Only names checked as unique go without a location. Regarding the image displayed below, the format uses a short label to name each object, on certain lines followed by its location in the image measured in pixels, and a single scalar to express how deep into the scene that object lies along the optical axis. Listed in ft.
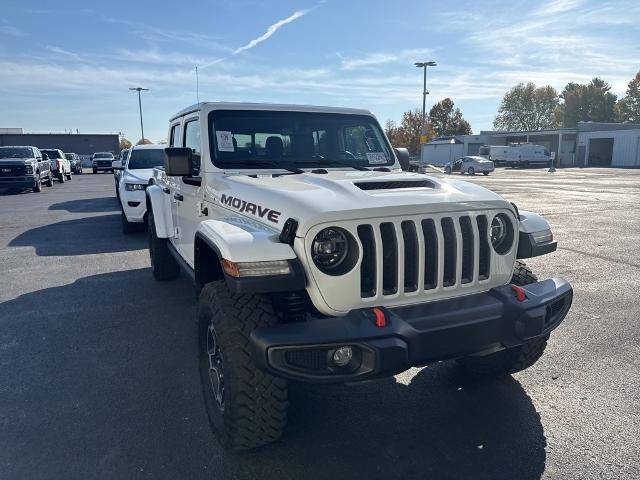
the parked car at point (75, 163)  121.39
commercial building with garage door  148.25
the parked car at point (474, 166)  114.73
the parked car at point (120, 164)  36.61
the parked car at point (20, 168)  59.68
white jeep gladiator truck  7.45
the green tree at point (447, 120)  267.39
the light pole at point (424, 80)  131.03
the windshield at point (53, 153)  89.61
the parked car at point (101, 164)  122.62
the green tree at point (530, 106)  326.44
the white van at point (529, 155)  148.56
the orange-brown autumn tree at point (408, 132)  205.46
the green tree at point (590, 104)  281.95
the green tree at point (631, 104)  257.14
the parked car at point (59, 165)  83.61
